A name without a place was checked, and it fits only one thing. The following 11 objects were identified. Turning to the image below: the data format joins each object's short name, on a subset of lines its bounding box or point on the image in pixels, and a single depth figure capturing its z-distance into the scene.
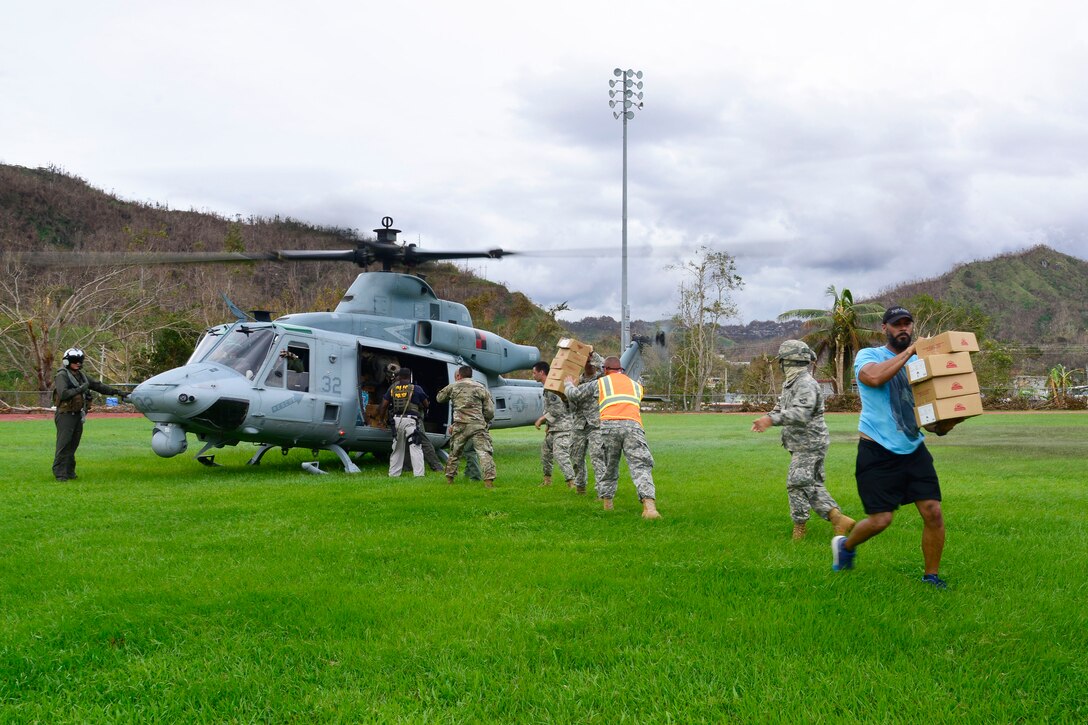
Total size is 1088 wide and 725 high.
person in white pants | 12.34
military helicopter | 11.10
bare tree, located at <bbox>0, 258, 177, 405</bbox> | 37.66
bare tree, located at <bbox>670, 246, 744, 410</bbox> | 49.41
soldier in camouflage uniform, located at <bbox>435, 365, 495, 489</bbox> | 10.86
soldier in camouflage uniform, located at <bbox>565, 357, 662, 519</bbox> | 8.30
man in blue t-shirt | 5.34
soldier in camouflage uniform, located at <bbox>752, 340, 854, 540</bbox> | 6.95
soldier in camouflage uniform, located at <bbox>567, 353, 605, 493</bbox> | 9.66
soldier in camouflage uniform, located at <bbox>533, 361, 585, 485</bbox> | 11.02
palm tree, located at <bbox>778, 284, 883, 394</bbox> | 46.62
